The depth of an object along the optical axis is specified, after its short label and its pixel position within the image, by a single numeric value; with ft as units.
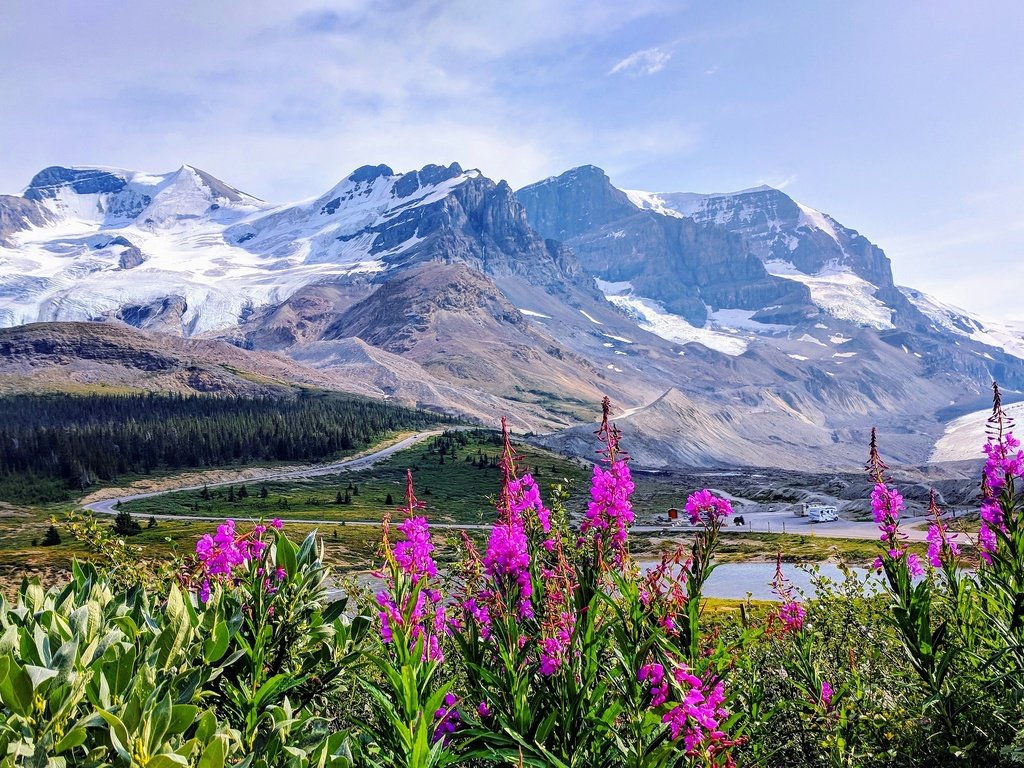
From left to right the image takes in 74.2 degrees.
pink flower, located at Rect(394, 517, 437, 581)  20.18
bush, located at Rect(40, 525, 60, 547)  228.43
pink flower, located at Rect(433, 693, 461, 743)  17.46
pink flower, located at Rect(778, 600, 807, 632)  27.96
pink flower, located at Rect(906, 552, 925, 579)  30.81
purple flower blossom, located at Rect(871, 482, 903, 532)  24.13
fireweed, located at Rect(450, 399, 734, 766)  15.44
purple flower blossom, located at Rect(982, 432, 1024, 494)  24.12
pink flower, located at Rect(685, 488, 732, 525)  18.53
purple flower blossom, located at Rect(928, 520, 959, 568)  25.95
